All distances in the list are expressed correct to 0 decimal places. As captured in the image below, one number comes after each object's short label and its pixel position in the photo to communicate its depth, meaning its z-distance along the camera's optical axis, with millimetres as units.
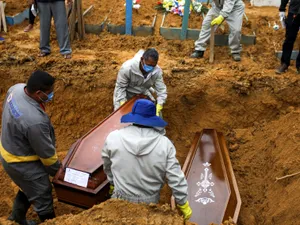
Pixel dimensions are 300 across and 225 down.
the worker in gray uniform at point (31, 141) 3080
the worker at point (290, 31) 5438
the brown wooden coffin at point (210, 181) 4066
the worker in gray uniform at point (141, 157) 2902
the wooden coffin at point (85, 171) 3447
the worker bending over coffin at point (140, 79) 4363
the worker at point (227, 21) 5934
